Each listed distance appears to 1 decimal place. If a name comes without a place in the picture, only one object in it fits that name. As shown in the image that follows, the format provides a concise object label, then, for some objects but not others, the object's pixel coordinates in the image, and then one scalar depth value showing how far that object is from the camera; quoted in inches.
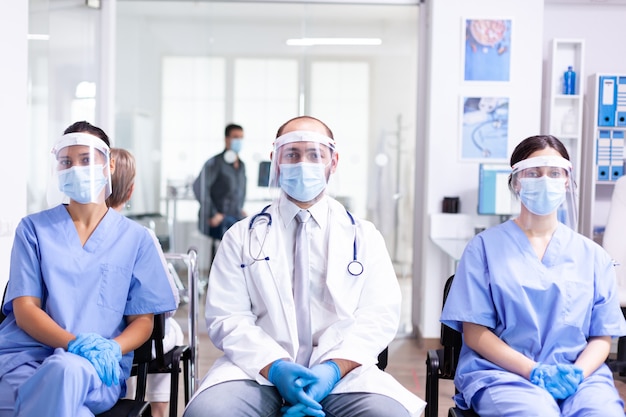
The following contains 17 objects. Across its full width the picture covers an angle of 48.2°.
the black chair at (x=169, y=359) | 83.0
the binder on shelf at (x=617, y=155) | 177.8
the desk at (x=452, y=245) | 142.8
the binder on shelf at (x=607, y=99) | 176.2
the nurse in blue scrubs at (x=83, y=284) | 75.7
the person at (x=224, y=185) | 193.8
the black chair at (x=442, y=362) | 82.2
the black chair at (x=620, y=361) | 88.4
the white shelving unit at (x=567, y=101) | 177.5
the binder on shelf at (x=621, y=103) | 176.2
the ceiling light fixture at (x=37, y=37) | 141.1
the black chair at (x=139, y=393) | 75.5
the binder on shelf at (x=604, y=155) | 178.1
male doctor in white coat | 74.7
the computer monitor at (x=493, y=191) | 166.9
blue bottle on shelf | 178.1
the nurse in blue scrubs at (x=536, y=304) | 75.5
